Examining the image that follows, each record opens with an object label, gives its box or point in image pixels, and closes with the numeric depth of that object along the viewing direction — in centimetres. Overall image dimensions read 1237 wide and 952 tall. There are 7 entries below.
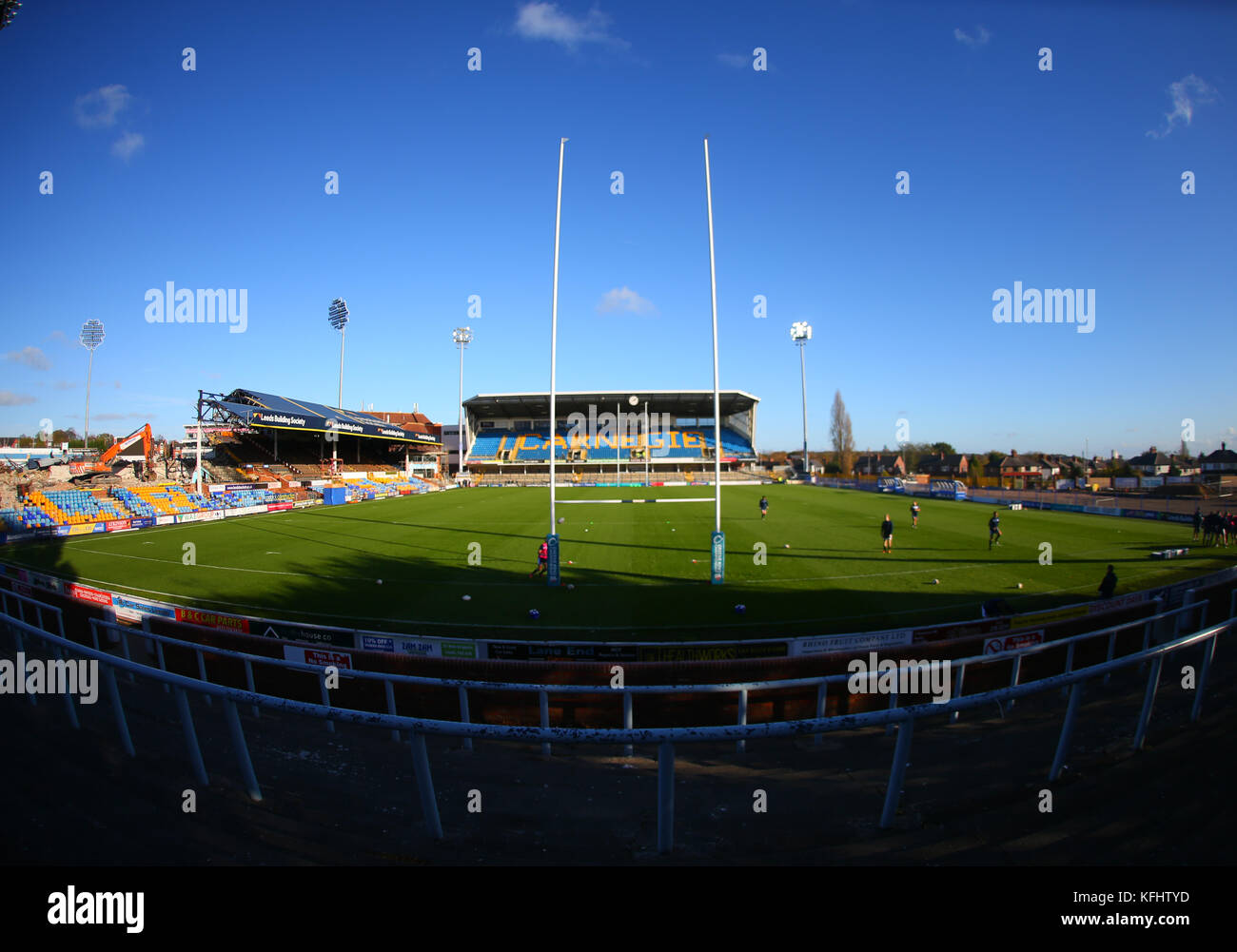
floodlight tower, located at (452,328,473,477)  8450
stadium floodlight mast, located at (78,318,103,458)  6556
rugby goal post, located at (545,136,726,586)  1736
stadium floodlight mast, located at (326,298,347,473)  8119
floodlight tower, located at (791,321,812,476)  8006
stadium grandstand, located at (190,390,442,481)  5484
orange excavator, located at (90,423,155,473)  4960
